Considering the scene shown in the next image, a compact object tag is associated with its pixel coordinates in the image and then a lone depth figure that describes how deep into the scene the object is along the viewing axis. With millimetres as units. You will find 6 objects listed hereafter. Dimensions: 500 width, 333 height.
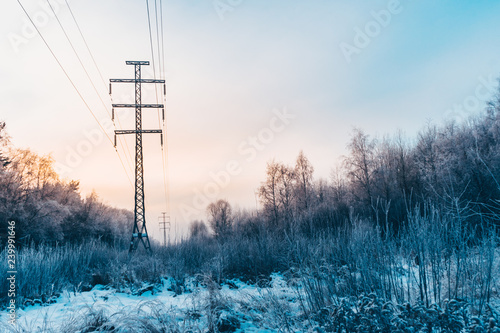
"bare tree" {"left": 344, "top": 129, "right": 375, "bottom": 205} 31494
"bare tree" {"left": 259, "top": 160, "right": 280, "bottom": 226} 37125
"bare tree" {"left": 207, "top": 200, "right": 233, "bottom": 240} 47506
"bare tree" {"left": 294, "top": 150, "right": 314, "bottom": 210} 38625
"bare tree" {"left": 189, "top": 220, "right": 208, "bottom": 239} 56231
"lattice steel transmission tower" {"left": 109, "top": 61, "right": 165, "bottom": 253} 18000
